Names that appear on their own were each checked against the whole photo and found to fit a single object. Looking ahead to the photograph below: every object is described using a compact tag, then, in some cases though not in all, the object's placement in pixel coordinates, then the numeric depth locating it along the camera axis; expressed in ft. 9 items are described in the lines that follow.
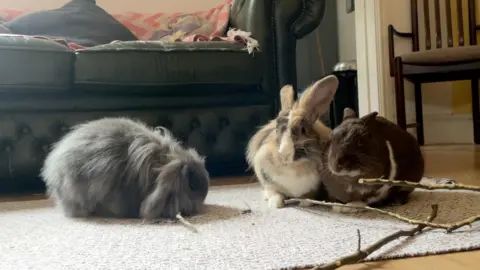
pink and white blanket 6.68
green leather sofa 5.16
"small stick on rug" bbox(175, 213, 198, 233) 3.14
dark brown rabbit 3.26
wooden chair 6.84
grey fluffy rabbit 3.48
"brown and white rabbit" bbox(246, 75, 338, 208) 3.49
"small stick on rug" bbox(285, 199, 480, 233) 2.17
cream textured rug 2.44
